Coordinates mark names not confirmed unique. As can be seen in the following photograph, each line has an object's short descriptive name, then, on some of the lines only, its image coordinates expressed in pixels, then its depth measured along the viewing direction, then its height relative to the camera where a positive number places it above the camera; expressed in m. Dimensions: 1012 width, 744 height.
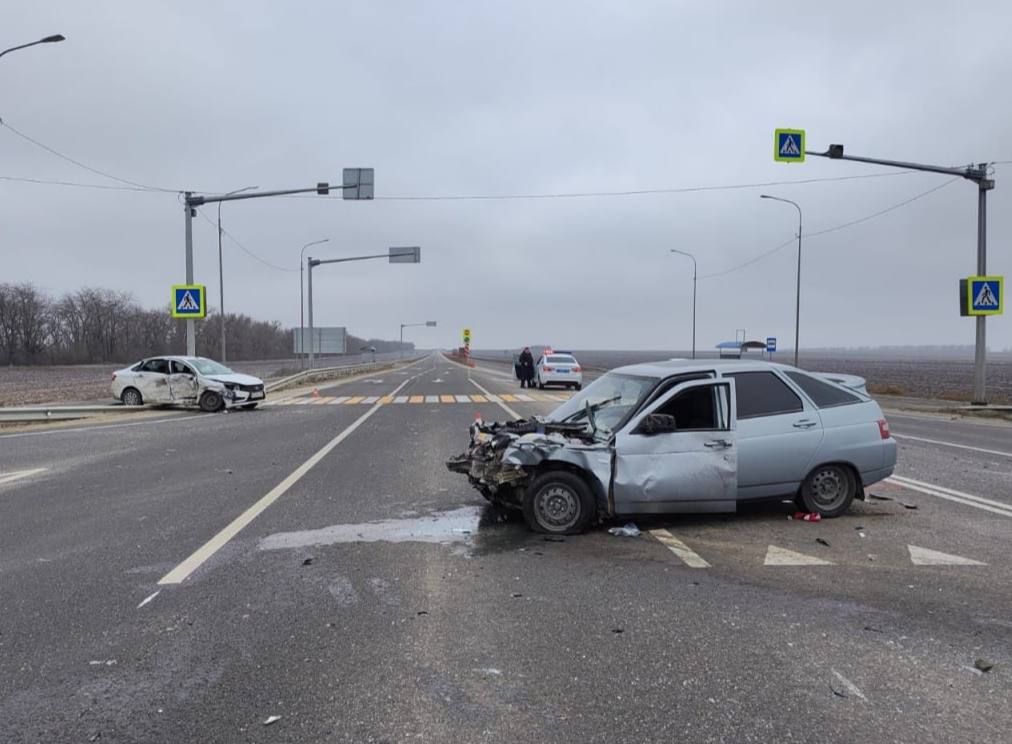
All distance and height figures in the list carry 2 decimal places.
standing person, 33.88 -0.51
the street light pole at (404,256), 32.53 +4.72
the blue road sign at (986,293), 20.17 +1.90
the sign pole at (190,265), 21.97 +2.92
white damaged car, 20.56 -0.87
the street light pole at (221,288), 40.97 +3.98
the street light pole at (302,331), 51.82 +1.87
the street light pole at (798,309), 36.72 +2.62
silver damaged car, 6.54 -0.88
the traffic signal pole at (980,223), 17.58 +3.88
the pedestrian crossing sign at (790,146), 16.72 +5.07
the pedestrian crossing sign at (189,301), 23.23 +1.83
